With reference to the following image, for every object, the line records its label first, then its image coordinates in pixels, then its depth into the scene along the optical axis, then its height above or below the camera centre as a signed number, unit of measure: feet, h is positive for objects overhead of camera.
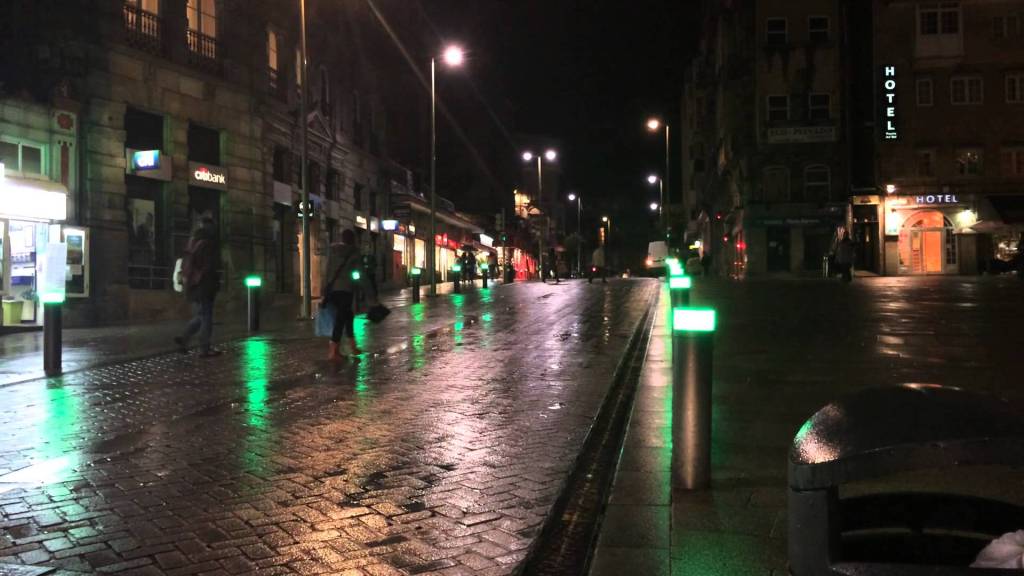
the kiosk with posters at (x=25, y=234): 51.21 +3.56
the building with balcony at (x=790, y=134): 137.18 +23.89
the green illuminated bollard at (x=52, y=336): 32.78 -1.79
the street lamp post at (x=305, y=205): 60.08 +6.06
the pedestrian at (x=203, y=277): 38.83 +0.50
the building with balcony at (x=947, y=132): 127.95 +22.34
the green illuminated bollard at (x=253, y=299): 50.96 -0.74
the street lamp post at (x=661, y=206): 310.82 +31.01
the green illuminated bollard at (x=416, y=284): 78.23 +0.07
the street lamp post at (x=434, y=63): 88.84 +23.81
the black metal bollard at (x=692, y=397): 15.15 -2.13
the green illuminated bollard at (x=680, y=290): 27.78 -0.29
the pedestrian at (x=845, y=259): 85.97 +2.05
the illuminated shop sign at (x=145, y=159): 64.90 +9.94
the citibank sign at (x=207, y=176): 72.13 +9.76
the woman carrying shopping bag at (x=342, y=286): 36.40 +0.00
